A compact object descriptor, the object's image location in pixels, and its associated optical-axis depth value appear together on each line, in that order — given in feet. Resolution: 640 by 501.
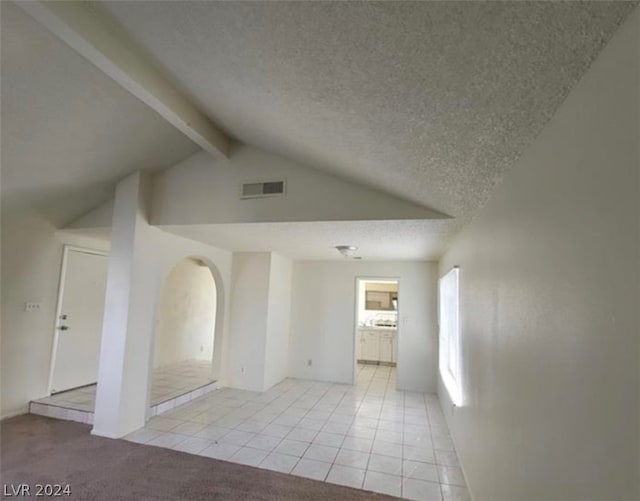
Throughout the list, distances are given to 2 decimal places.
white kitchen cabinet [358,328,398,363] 24.20
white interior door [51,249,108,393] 14.60
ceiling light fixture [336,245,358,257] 14.60
